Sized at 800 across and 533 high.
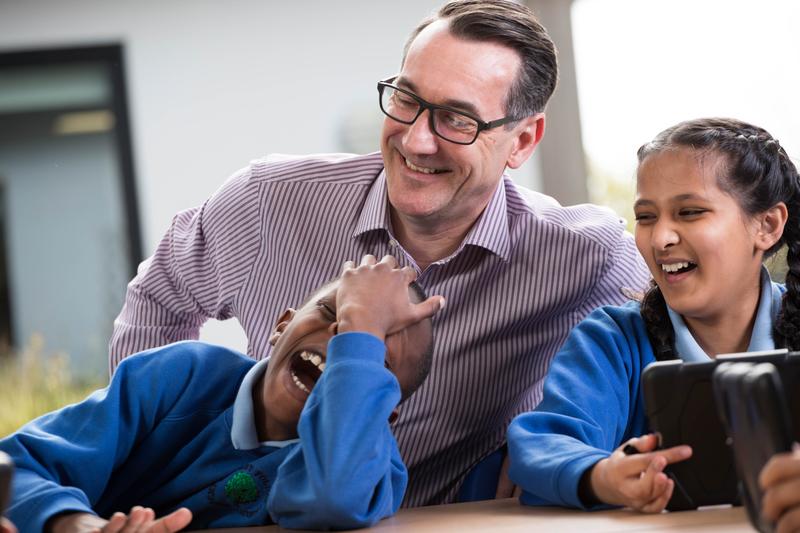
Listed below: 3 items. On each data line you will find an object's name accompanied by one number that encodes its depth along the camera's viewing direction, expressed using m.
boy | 1.66
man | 2.04
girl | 1.82
